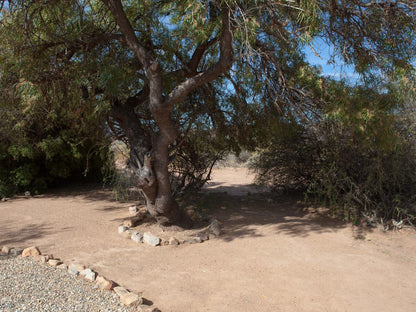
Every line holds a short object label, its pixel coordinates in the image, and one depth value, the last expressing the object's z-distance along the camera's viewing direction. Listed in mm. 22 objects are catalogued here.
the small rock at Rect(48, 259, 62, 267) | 4588
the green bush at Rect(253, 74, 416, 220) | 5504
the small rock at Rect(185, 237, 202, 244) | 5902
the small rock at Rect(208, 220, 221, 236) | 6309
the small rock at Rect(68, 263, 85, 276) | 4344
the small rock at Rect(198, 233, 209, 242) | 6019
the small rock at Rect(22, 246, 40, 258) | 4867
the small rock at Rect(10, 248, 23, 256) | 4965
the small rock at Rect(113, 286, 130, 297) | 3773
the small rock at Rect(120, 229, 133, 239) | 6094
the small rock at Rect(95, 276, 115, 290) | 3939
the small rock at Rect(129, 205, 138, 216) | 7736
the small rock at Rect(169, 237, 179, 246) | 5781
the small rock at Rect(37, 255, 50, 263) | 4698
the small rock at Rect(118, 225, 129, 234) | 6282
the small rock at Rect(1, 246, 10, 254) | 5004
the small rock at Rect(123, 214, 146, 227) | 6583
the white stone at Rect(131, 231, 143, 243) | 5862
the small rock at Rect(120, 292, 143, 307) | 3605
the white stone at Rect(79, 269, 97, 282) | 4199
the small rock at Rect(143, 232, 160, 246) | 5730
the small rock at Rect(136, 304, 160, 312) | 3530
